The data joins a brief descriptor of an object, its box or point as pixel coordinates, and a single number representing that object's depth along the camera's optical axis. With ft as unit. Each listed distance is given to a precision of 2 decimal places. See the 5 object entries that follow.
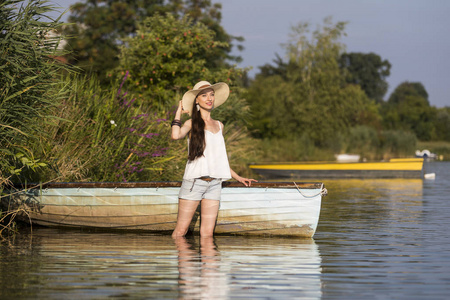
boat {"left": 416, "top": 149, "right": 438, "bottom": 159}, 218.59
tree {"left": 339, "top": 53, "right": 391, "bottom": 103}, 349.61
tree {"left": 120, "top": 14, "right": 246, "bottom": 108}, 87.66
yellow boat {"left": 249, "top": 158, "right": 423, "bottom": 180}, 100.37
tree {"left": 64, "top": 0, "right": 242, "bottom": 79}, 151.84
